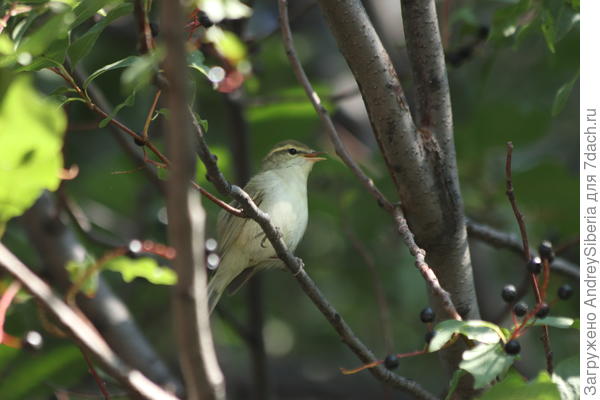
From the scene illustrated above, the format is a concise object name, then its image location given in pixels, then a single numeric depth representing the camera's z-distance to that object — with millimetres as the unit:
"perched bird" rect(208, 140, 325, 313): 9141
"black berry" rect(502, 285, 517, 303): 5945
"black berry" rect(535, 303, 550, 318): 4911
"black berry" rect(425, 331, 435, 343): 5085
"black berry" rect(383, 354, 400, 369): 5852
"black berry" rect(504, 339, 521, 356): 4605
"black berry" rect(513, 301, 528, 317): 5296
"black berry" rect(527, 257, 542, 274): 5399
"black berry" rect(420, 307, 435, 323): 5902
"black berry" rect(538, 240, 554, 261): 5477
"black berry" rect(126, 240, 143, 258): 6551
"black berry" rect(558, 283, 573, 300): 6305
